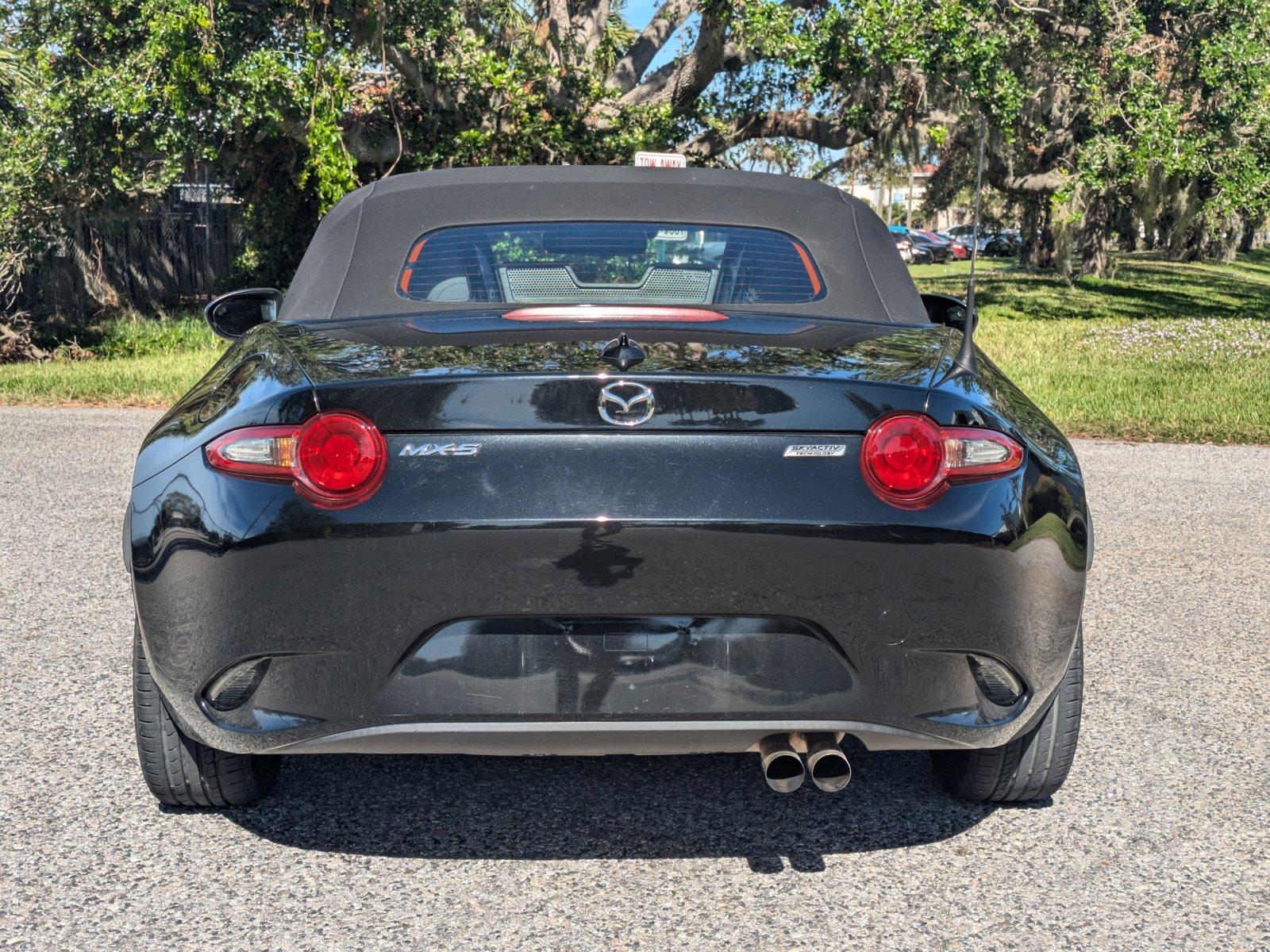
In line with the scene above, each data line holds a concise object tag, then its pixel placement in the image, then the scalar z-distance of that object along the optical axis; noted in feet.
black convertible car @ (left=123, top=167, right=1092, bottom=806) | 8.38
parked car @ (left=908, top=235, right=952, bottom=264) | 204.54
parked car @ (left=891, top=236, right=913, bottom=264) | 181.41
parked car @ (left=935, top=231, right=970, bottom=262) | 208.23
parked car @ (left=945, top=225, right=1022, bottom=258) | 196.75
